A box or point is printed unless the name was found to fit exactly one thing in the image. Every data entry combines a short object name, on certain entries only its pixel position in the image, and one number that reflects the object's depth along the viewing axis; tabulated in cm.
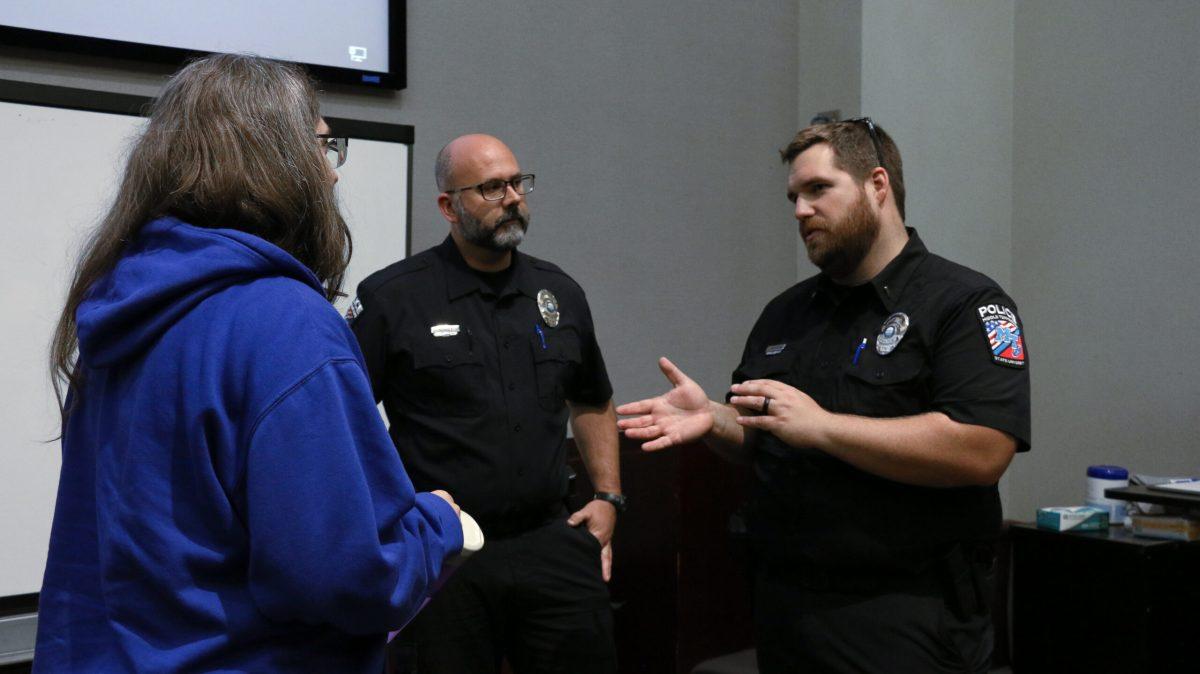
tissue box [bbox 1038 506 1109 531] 296
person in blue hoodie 94
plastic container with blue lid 309
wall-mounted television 241
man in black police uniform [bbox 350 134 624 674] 221
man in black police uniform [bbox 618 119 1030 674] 172
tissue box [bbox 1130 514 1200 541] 275
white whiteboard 230
